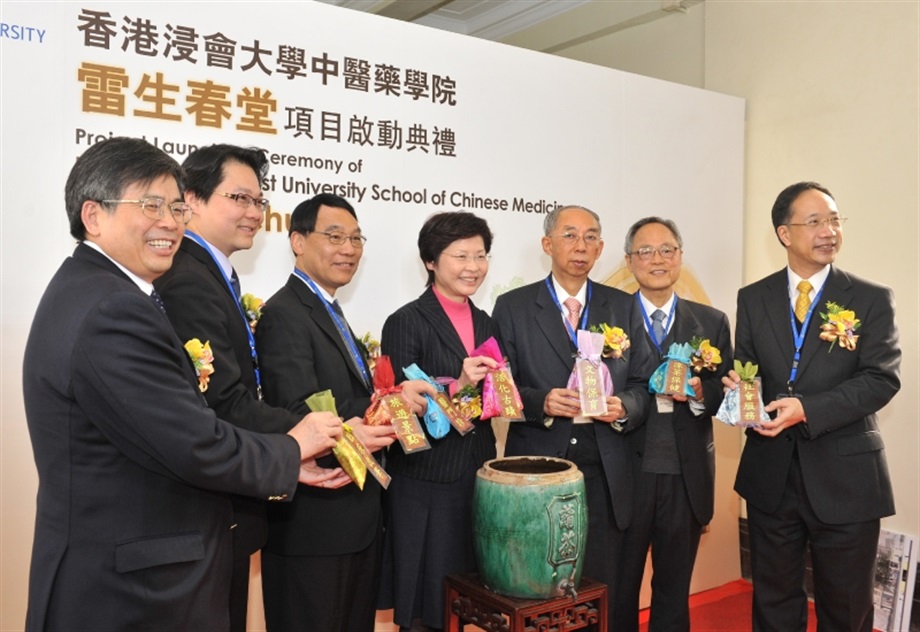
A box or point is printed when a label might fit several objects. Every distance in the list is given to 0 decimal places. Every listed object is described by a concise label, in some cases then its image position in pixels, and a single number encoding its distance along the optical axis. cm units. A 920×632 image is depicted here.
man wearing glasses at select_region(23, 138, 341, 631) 149
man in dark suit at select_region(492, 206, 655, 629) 275
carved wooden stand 217
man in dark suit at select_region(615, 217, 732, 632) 295
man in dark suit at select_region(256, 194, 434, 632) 215
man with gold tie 274
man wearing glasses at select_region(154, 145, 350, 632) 187
